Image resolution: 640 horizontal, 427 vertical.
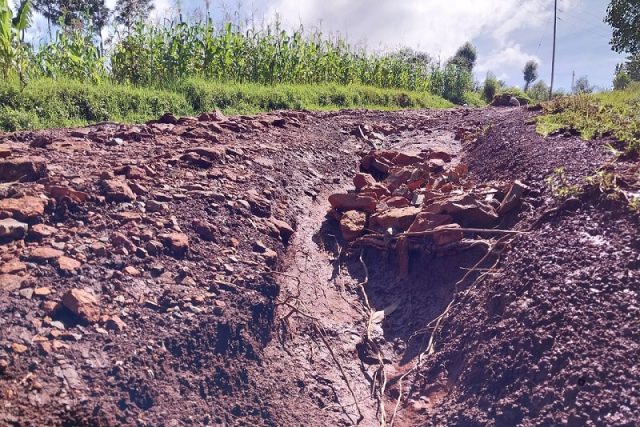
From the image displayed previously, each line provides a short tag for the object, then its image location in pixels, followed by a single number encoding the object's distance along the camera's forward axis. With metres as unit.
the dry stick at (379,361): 3.00
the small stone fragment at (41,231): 3.08
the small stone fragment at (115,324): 2.70
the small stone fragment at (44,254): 2.90
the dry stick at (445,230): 3.60
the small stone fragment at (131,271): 3.04
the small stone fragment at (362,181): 5.08
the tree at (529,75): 41.03
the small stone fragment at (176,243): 3.36
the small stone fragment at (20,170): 3.64
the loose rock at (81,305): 2.65
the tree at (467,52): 32.50
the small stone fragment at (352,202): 4.51
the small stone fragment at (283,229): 4.20
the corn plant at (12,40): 6.87
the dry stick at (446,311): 3.26
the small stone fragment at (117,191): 3.56
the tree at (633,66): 13.96
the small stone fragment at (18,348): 2.39
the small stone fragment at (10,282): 2.67
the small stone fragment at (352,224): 4.37
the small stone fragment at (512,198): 3.86
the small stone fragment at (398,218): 4.18
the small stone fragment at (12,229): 2.99
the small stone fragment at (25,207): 3.14
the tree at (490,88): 23.14
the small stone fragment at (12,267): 2.77
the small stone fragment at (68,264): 2.87
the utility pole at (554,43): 29.19
